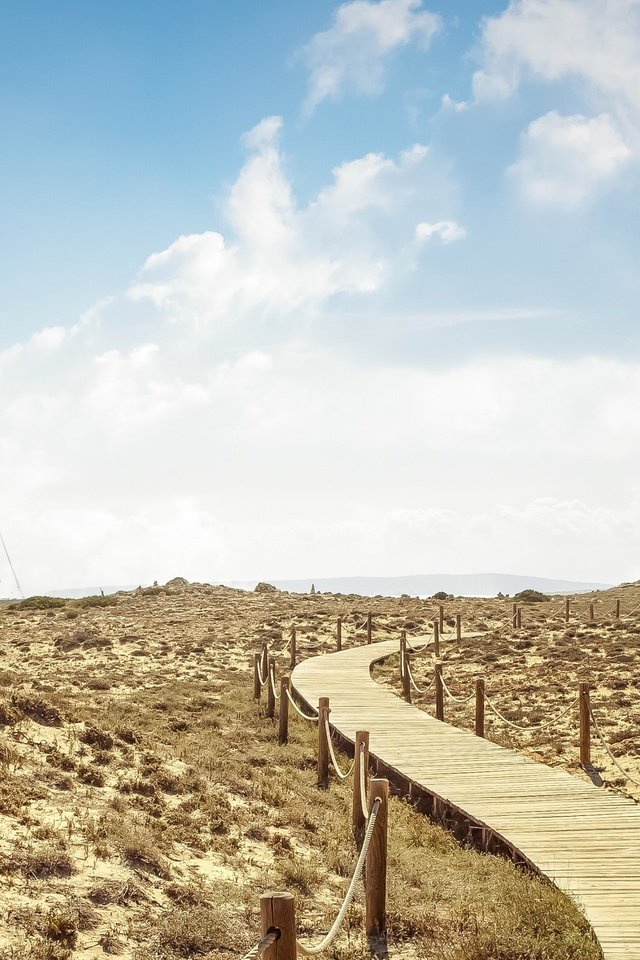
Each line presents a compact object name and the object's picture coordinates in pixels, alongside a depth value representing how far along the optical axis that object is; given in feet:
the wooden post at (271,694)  66.39
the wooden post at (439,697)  61.87
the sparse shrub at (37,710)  44.86
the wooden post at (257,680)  76.43
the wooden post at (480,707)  54.19
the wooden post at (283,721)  56.87
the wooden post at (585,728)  48.16
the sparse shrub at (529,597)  194.68
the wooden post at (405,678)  74.08
